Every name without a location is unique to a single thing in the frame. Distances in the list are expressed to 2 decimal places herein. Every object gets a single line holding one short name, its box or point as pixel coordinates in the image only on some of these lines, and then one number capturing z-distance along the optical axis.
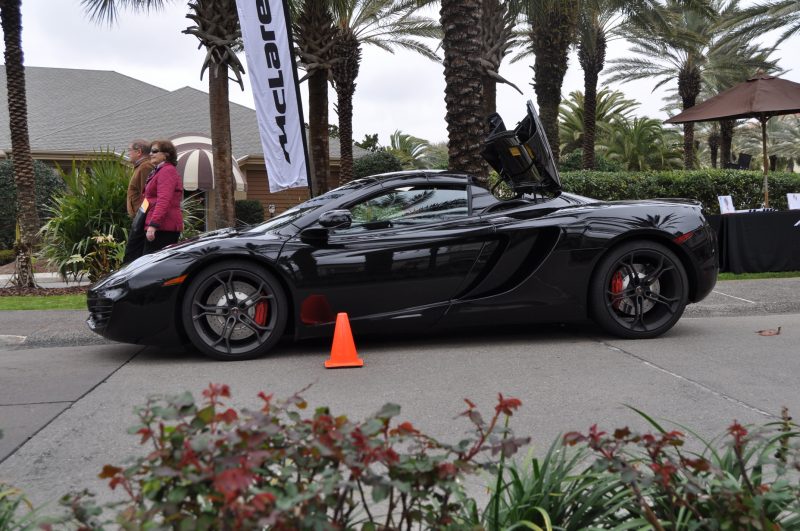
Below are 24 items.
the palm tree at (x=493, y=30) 21.72
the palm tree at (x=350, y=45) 25.83
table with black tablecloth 10.70
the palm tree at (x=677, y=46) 26.34
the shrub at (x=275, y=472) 1.69
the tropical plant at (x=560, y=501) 2.31
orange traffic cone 5.83
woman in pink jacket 8.04
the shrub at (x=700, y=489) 2.00
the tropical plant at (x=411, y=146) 53.97
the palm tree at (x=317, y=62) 22.02
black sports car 6.09
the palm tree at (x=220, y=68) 14.87
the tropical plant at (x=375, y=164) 28.53
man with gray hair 8.98
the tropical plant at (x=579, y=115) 47.56
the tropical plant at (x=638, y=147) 45.56
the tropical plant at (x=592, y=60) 28.09
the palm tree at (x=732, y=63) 36.03
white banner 9.77
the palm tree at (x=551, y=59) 21.97
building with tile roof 26.17
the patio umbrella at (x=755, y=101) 12.08
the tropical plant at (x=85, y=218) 11.41
